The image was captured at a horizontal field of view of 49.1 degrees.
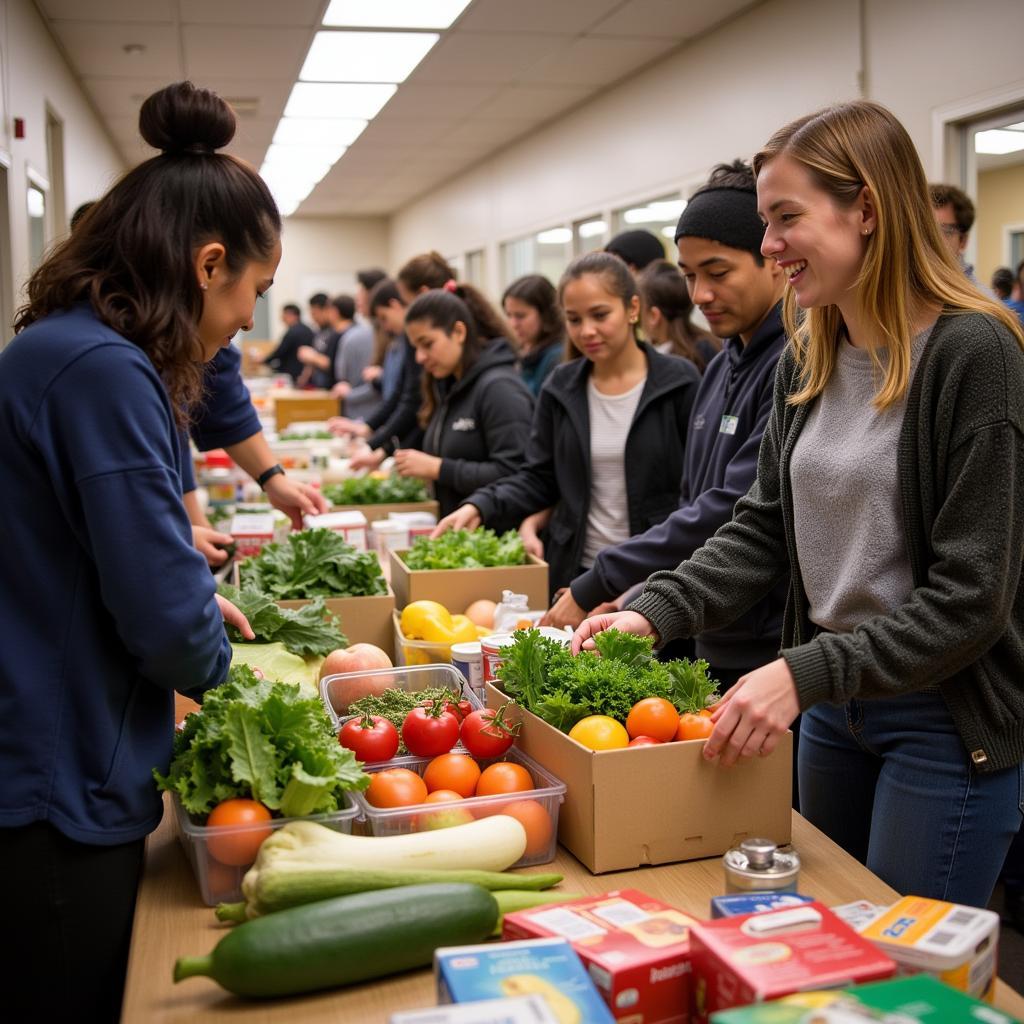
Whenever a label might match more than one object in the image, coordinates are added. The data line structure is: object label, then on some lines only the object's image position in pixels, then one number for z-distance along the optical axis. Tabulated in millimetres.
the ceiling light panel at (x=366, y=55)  6570
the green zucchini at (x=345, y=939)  1188
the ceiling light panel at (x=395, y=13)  5898
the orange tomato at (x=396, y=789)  1512
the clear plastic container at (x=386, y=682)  2029
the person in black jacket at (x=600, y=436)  3156
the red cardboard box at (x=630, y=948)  1107
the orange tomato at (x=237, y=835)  1391
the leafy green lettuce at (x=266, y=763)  1418
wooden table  1210
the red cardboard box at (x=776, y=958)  1012
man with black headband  2354
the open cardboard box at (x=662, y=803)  1491
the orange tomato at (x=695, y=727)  1558
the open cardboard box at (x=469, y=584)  2736
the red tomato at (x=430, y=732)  1683
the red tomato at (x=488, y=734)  1677
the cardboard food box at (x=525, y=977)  1035
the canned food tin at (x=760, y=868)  1237
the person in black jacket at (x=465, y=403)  3971
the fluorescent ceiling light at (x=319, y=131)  9312
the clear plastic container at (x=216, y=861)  1391
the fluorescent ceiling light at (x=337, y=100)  7965
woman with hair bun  1317
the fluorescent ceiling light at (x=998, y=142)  4664
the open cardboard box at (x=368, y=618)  2590
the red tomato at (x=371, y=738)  1653
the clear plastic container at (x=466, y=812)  1475
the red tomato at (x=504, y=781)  1575
